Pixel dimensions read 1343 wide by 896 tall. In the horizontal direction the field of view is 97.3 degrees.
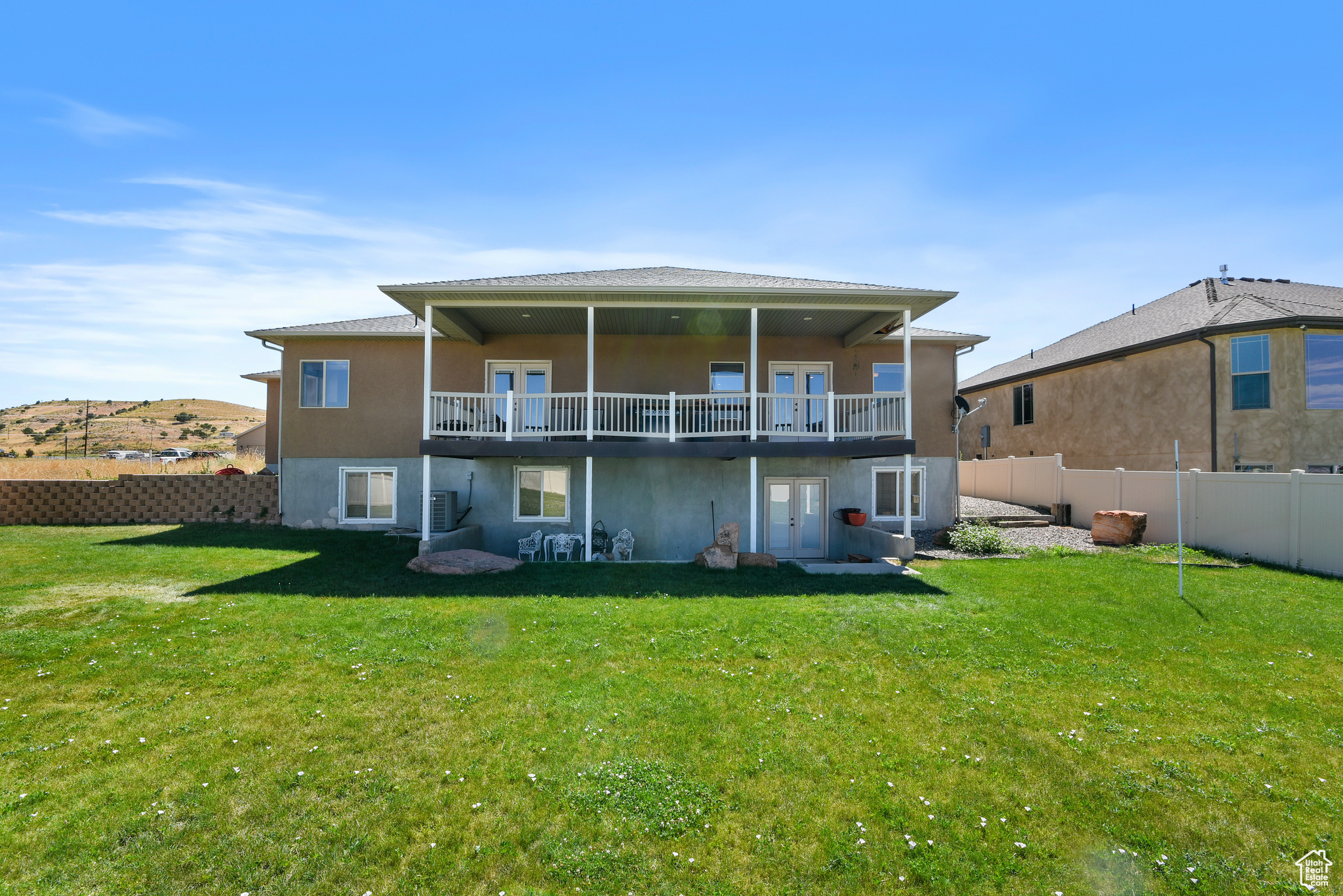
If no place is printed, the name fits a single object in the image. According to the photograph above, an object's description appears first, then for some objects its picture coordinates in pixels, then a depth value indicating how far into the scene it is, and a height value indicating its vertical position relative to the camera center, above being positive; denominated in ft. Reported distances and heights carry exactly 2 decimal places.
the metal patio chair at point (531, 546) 43.42 -6.35
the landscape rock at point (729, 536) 37.11 -4.75
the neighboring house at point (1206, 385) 50.14 +7.23
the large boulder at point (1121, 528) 45.70 -5.29
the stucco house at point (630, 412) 39.75 +3.82
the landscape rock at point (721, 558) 36.37 -6.09
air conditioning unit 43.88 -3.87
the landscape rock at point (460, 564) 34.58 -6.18
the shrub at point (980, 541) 43.21 -5.98
